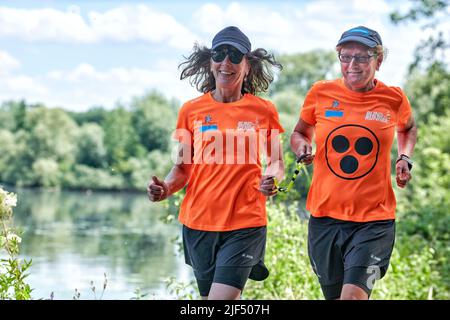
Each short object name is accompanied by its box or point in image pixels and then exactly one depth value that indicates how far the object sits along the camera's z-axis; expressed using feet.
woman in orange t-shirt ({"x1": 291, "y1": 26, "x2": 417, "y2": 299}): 16.44
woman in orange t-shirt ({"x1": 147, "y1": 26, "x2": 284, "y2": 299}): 16.42
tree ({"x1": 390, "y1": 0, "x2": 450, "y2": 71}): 56.34
